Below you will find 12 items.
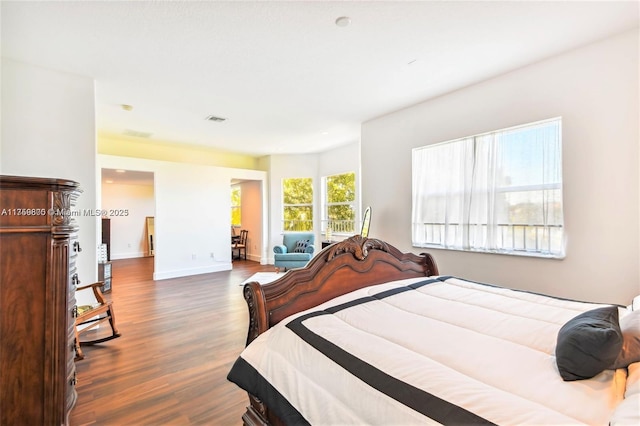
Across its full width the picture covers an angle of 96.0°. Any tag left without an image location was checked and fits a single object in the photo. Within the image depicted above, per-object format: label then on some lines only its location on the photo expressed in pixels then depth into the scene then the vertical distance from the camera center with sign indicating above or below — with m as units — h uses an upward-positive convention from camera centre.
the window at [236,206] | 9.00 +0.21
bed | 0.89 -0.58
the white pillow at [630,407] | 0.70 -0.52
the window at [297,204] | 7.51 +0.22
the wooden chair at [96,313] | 2.56 -0.94
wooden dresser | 1.40 -0.43
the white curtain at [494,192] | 2.85 +0.21
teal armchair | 6.41 -0.87
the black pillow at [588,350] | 0.98 -0.49
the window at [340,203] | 6.48 +0.21
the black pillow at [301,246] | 6.67 -0.79
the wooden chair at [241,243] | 8.47 -0.90
